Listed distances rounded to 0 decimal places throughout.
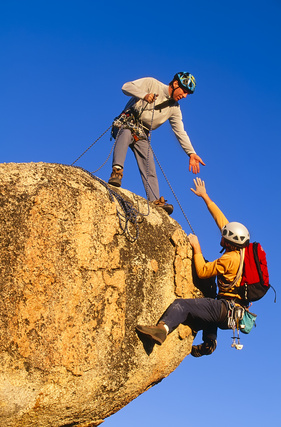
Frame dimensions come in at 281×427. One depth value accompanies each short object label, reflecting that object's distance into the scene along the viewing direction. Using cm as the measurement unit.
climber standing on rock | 999
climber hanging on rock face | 848
